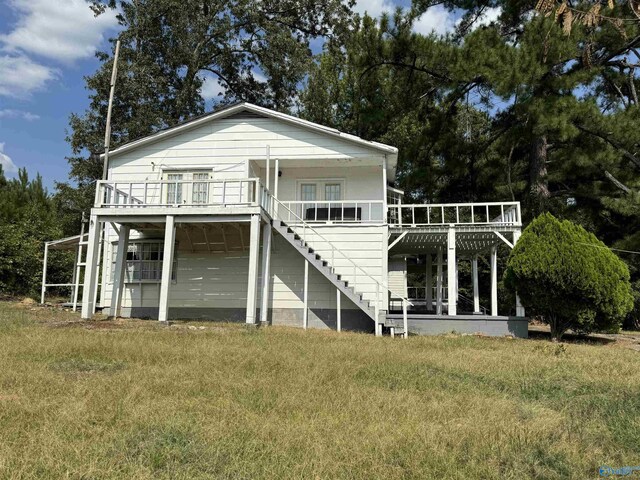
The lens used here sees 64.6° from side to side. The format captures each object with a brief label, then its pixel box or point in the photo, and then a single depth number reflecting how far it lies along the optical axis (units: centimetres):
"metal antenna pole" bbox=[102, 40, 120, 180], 1680
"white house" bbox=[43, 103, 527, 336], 1540
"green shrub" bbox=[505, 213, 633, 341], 1312
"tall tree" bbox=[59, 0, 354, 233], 2731
